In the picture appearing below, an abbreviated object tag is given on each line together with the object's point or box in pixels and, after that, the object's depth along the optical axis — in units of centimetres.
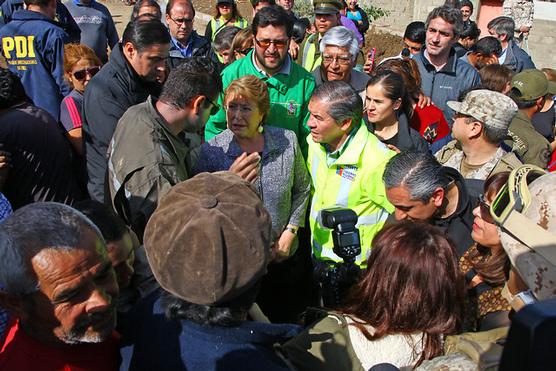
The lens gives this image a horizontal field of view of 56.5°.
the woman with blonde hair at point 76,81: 377
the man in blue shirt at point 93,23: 630
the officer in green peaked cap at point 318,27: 571
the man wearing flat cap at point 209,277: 155
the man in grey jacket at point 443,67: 514
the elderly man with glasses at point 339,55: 438
